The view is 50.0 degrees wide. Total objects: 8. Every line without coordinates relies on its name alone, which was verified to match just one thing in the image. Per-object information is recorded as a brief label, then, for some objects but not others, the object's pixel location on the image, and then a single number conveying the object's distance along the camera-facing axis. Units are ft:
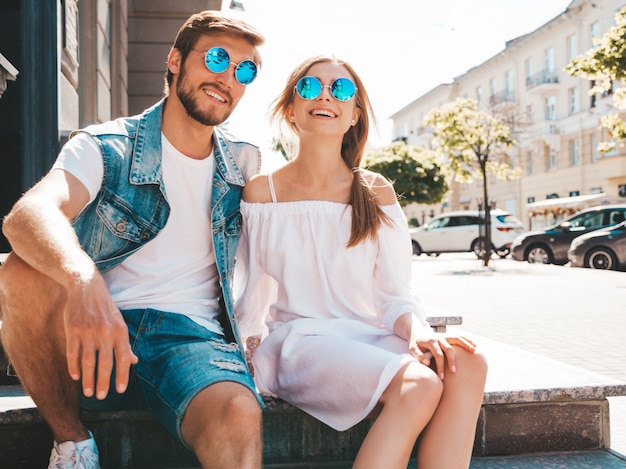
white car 83.71
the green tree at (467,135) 71.87
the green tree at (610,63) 47.16
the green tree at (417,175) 138.10
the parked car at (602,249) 53.88
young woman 7.41
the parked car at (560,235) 60.95
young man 6.44
